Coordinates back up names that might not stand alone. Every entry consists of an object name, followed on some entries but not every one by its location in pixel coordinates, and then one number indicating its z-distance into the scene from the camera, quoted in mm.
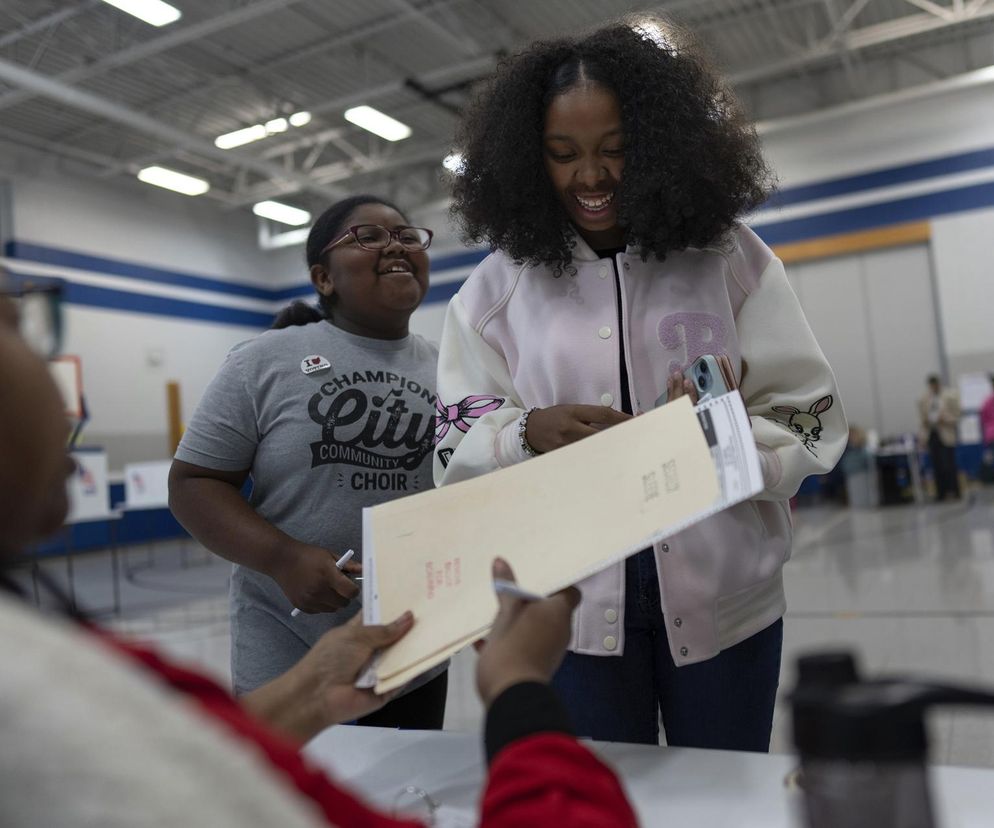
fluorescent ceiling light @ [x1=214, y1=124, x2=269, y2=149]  9617
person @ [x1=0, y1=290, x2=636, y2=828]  302
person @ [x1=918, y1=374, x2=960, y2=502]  9258
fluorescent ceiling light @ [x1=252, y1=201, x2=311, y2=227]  11688
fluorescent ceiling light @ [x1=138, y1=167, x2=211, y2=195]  10500
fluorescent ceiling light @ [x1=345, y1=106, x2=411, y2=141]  9086
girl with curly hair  1133
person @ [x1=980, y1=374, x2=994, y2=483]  9469
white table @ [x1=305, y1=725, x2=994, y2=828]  820
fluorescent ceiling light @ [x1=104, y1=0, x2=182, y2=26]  6664
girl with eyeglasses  1557
